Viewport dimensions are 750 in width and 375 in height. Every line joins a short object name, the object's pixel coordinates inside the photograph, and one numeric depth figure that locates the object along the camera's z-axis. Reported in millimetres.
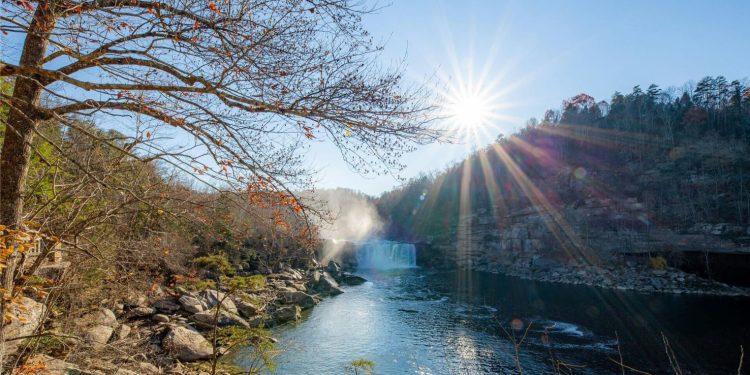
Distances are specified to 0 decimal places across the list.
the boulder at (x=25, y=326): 6586
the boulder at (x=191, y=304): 13805
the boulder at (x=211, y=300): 14508
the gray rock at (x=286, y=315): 15862
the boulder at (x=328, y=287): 23203
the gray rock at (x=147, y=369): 8080
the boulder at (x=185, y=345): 10526
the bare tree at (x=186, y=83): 3453
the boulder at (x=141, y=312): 12248
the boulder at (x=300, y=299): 18433
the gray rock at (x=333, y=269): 29044
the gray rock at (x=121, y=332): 10242
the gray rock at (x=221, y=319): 13156
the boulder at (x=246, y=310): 15493
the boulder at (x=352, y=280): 28250
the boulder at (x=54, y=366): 6052
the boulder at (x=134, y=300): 12689
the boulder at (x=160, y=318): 12570
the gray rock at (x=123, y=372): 7118
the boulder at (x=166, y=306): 13469
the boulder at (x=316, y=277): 23612
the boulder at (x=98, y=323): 8727
